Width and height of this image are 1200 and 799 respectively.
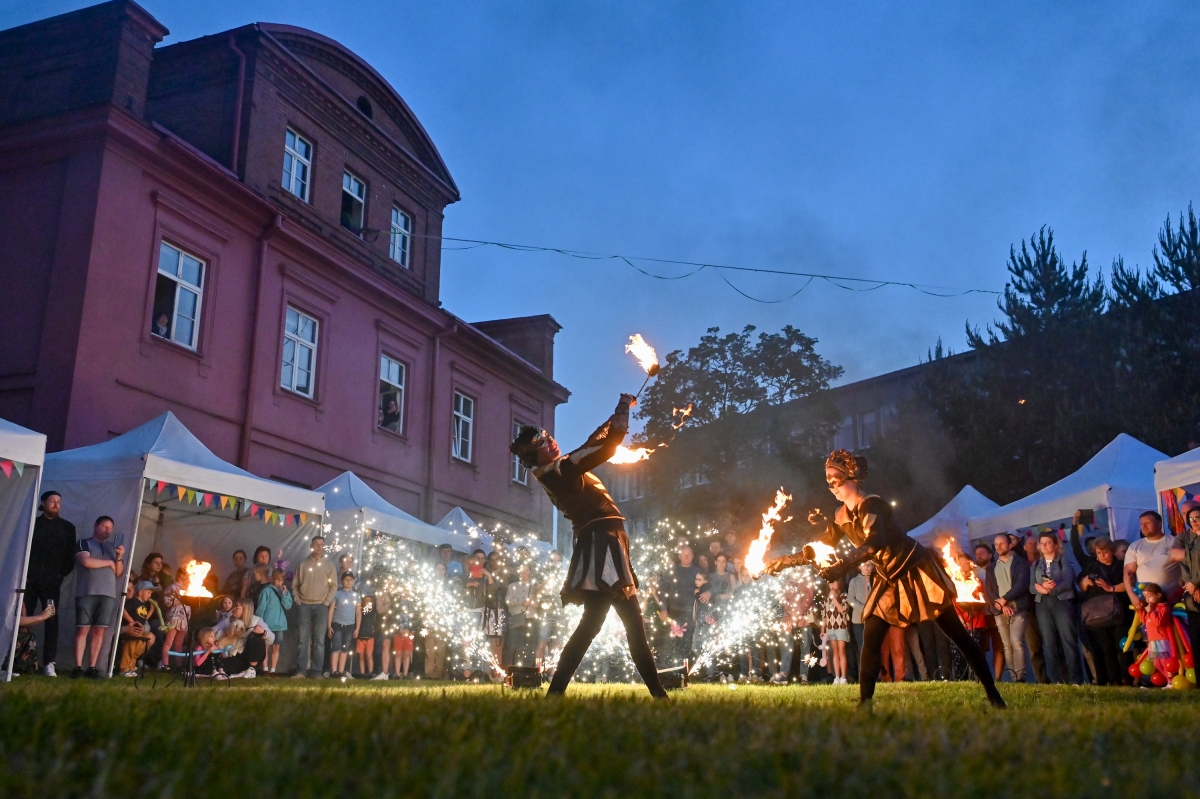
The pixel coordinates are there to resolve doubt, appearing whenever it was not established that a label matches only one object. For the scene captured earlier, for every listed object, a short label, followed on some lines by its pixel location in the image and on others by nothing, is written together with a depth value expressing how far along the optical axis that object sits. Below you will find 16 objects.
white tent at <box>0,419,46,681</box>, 9.80
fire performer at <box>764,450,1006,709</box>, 6.51
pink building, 16.14
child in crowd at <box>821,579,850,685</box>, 13.95
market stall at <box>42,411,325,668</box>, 12.33
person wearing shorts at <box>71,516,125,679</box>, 11.16
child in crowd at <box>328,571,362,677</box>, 15.07
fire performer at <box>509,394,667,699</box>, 6.65
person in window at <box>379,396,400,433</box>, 24.14
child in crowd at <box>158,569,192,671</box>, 13.48
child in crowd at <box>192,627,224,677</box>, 12.97
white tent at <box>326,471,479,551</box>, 16.14
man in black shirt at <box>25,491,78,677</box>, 10.96
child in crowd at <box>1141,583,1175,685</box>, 10.27
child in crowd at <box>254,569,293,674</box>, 14.41
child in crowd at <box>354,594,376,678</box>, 15.46
